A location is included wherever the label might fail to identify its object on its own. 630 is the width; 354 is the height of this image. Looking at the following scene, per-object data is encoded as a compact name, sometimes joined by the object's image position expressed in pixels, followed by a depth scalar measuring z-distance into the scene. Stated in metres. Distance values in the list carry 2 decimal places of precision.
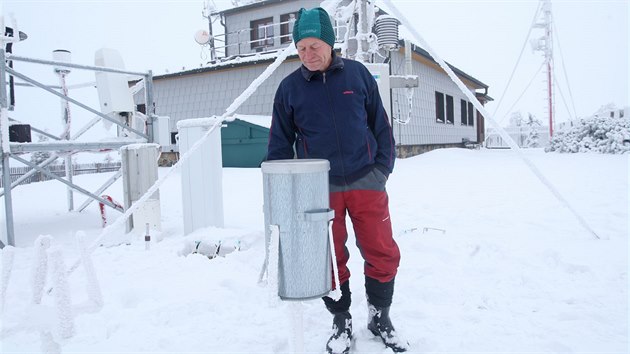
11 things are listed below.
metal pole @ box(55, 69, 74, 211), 5.80
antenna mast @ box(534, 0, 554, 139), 17.16
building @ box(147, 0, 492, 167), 14.14
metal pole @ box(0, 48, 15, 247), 4.03
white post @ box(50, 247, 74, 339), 2.21
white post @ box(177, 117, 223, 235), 4.46
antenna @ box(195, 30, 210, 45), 17.41
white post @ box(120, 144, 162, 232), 4.69
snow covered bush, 12.92
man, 2.06
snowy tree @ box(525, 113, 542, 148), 23.79
